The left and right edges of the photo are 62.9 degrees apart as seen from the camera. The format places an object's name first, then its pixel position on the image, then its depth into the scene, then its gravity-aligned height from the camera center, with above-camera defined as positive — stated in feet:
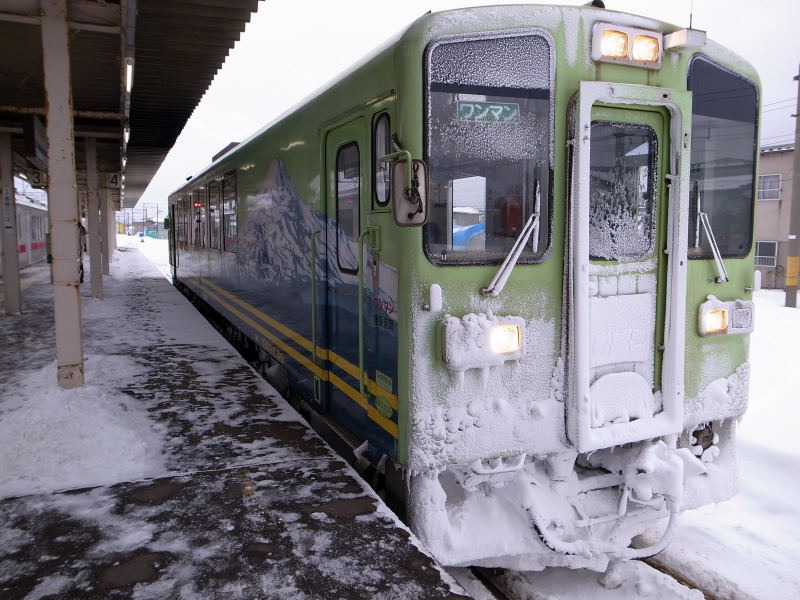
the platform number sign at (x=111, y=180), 55.90 +5.36
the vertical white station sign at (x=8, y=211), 38.09 +1.69
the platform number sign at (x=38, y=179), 45.91 +4.39
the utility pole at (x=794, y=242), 49.75 -0.29
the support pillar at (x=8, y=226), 37.52 +0.83
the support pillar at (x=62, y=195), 19.39 +1.37
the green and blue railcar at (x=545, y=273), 10.82 -0.62
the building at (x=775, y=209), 73.41 +3.42
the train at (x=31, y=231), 74.22 +1.19
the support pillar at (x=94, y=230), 44.21 +0.73
